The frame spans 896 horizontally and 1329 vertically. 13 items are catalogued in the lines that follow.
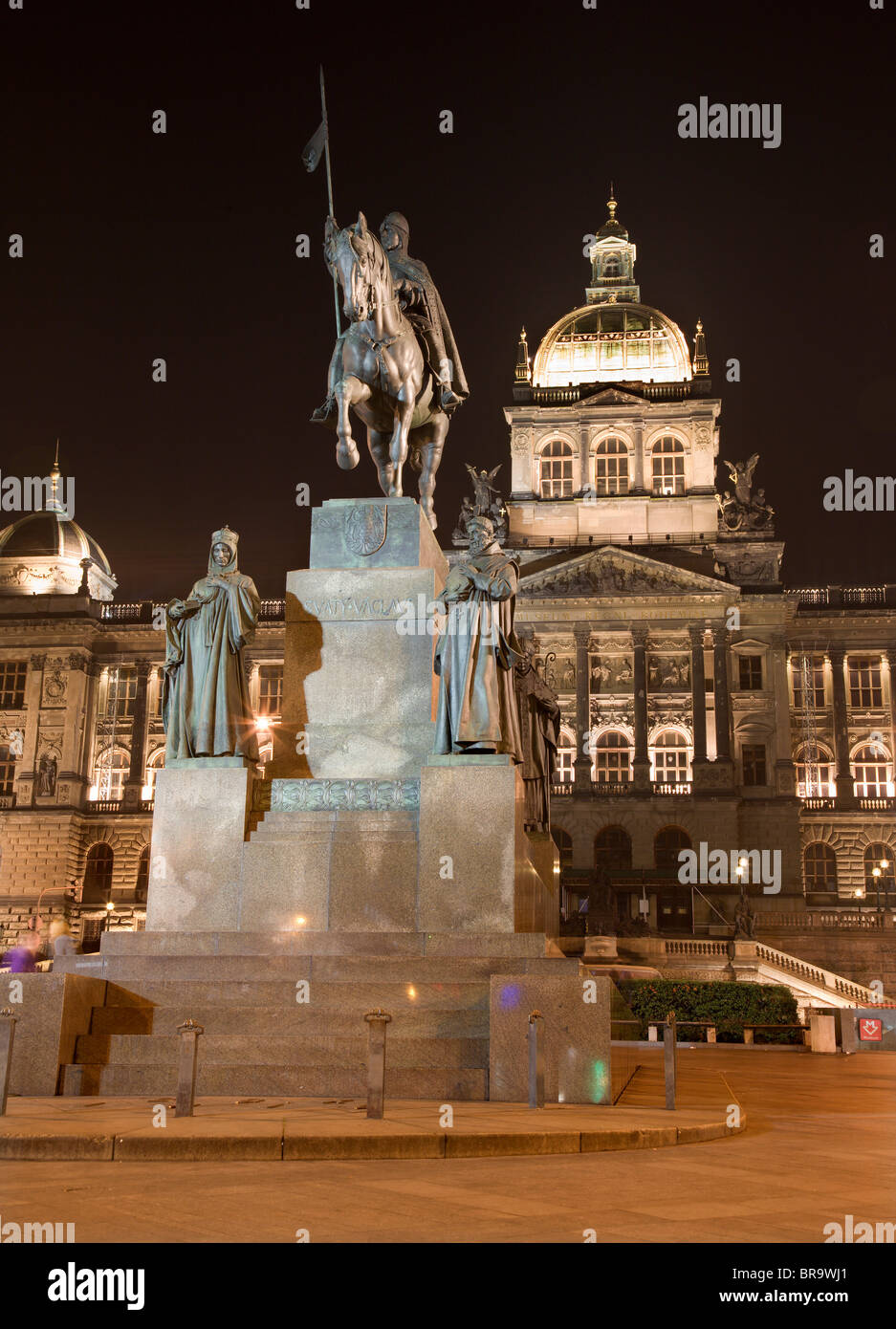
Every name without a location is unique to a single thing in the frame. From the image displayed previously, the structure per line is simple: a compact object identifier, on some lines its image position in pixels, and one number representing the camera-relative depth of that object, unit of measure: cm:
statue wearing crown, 1376
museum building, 6788
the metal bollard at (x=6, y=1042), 888
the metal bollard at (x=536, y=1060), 984
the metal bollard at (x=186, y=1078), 865
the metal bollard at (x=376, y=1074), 872
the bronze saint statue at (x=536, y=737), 1794
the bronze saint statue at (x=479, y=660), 1312
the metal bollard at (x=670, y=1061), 1035
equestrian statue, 1476
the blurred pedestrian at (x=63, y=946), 1412
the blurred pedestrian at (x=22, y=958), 3142
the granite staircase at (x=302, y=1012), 1049
